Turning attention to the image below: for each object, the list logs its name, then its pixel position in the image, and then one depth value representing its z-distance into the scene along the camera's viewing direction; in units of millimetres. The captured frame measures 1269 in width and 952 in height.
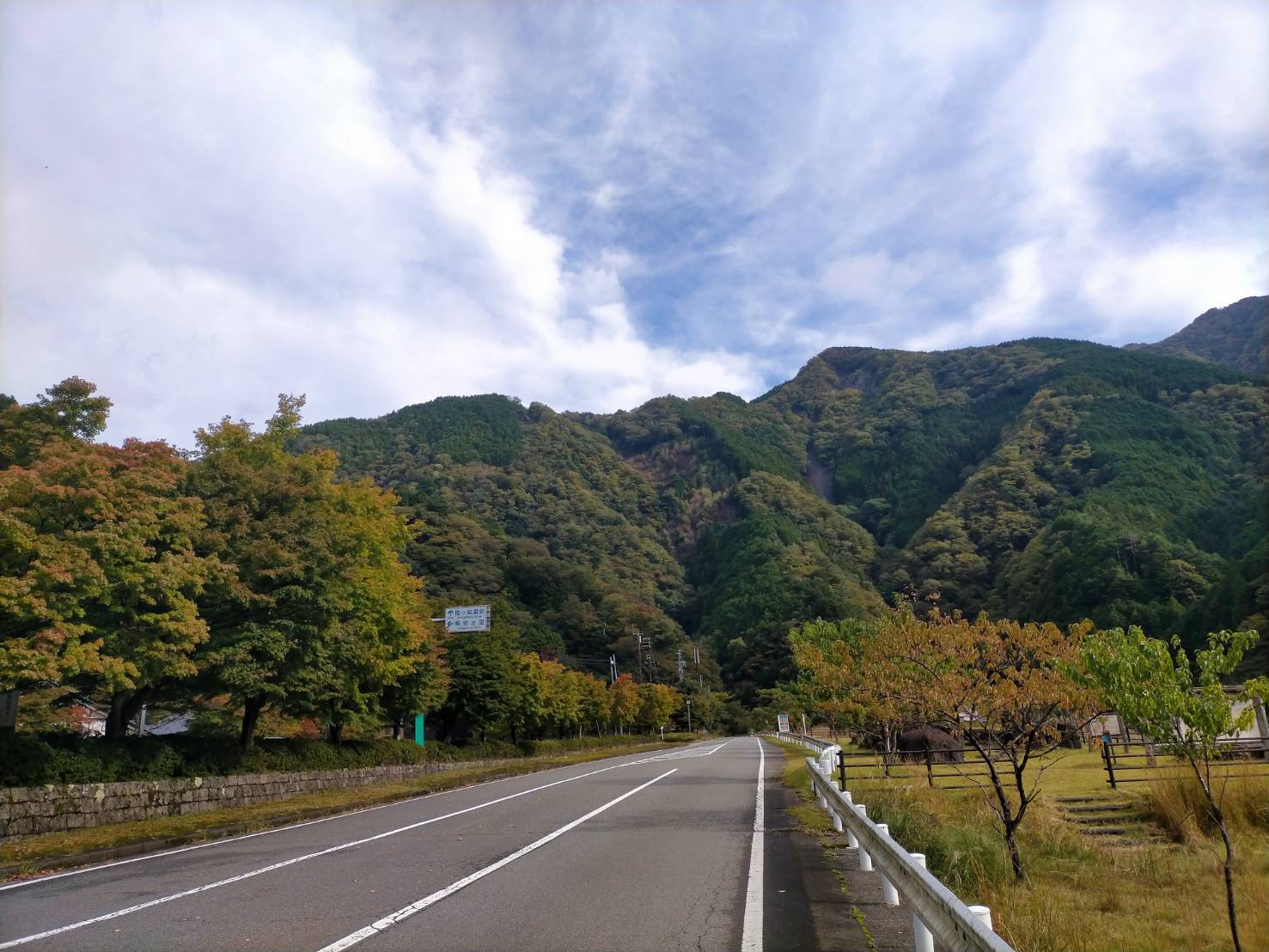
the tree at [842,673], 16375
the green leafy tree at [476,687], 37344
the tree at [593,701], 62188
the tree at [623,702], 70500
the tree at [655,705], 82312
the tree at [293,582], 18719
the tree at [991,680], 10211
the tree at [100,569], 12883
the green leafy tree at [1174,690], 7145
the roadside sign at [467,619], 35219
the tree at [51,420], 17844
